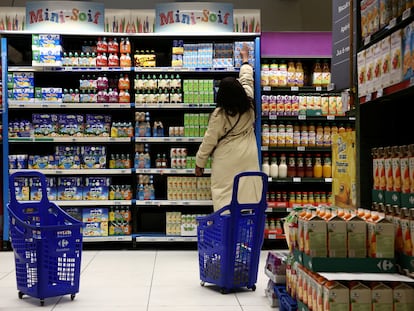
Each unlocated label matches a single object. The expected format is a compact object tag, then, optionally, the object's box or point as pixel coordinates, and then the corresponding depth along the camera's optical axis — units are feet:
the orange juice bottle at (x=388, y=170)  8.68
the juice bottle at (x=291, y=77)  21.86
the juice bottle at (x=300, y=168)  21.97
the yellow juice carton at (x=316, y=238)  8.40
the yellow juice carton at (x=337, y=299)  7.82
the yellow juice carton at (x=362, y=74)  9.62
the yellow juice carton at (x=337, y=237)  8.34
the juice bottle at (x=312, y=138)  21.74
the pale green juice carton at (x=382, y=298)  7.79
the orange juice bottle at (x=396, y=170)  8.40
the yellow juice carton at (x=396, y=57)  8.11
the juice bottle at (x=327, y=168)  21.95
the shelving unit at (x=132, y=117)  21.43
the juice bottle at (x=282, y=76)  21.79
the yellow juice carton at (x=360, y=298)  7.80
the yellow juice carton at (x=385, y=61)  8.55
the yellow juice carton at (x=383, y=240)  8.16
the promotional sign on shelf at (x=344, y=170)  11.38
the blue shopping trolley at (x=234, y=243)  13.57
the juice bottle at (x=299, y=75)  21.93
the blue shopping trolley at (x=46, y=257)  12.66
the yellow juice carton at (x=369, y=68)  9.25
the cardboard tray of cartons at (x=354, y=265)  8.14
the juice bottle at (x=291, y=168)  21.97
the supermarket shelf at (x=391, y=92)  7.76
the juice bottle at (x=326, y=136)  21.79
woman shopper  16.99
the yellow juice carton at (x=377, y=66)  8.92
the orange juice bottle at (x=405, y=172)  8.10
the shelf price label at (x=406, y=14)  7.73
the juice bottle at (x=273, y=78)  21.76
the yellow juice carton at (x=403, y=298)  7.72
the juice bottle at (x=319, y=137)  21.79
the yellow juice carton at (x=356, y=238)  8.34
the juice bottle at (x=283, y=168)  21.71
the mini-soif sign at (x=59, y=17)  21.62
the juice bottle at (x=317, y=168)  22.00
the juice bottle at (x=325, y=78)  21.94
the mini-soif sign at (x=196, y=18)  21.74
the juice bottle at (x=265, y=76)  21.76
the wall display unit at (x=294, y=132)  21.66
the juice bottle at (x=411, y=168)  7.94
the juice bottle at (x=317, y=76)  21.93
